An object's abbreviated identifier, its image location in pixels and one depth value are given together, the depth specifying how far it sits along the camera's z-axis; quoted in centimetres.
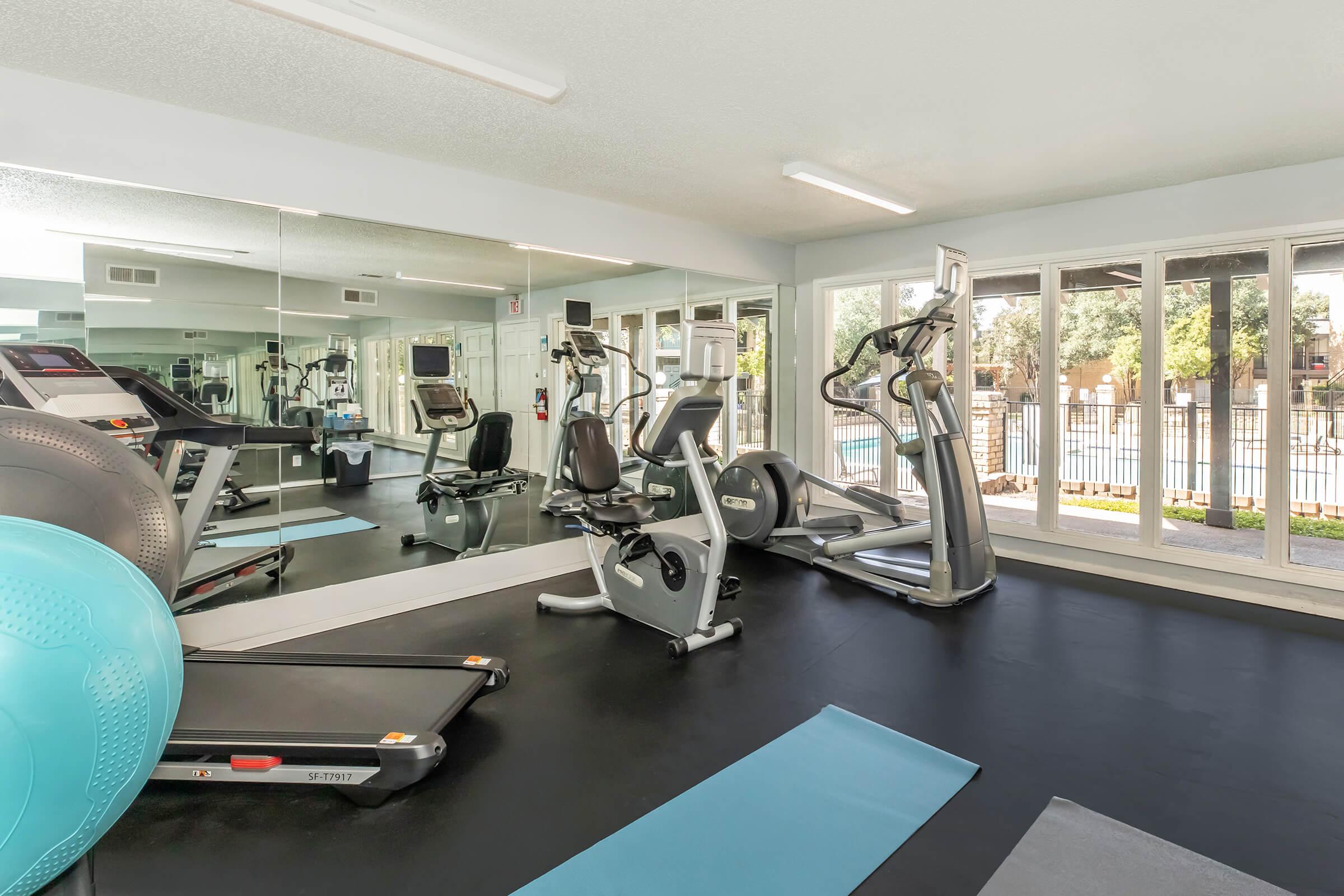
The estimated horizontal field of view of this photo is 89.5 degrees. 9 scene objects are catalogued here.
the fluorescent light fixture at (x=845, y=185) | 399
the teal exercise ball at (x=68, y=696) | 85
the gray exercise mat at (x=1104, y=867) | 184
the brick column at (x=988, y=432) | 545
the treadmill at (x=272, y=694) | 215
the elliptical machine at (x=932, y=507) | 422
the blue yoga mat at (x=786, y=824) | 188
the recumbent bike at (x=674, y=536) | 346
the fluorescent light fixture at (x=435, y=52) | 224
